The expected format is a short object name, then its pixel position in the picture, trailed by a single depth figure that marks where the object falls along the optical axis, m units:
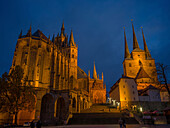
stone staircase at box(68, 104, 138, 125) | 22.77
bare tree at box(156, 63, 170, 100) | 20.77
